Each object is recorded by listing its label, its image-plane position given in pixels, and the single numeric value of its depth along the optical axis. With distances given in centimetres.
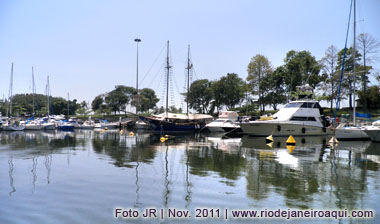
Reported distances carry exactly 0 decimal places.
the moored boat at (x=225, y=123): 4944
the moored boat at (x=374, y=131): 2827
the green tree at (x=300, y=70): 6575
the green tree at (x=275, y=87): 6994
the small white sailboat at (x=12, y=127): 5962
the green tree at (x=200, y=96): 8632
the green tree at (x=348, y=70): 5692
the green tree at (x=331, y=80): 6093
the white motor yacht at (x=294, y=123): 3731
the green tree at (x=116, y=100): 10306
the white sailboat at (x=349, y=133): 3045
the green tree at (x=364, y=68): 5434
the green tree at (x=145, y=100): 9331
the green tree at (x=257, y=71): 7362
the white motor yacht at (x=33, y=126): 6216
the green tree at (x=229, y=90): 8025
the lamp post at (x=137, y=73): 7212
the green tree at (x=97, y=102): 10769
